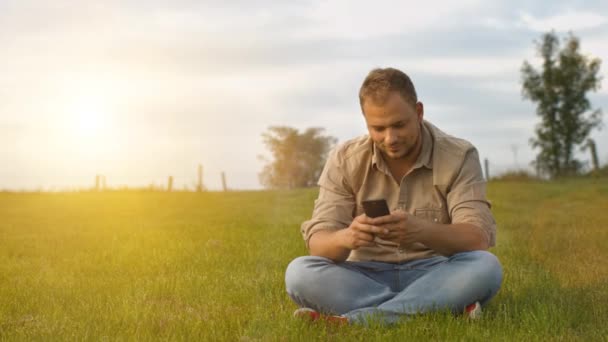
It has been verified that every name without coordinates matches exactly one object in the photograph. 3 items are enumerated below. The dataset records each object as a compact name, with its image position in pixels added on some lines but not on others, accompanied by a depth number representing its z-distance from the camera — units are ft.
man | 17.46
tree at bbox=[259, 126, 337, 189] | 224.74
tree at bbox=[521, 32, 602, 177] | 158.10
